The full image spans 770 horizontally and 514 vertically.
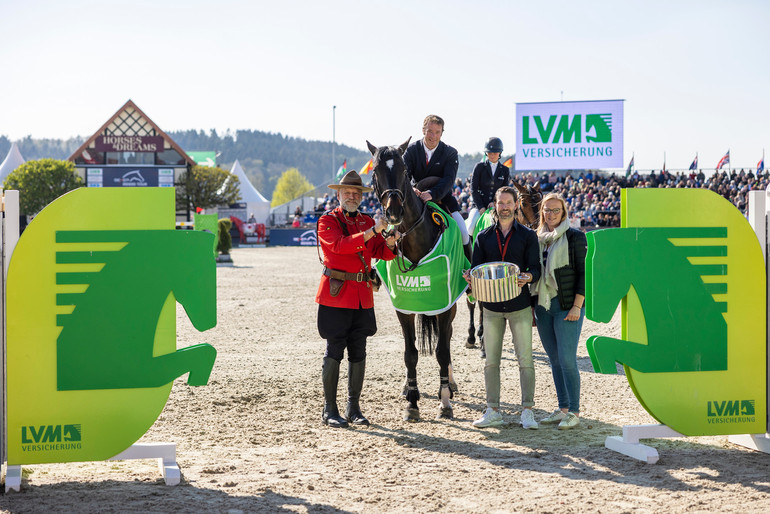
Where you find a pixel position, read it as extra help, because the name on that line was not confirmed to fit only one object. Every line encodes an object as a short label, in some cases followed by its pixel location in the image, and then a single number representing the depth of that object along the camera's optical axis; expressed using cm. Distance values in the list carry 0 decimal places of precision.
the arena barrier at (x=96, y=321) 454
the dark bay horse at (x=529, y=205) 883
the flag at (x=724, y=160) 4034
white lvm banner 3653
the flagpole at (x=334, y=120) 6856
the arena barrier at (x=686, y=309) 511
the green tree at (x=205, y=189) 5516
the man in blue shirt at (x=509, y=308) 585
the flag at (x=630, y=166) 4189
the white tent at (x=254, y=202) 6650
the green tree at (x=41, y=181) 4712
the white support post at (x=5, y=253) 452
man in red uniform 597
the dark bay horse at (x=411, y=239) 596
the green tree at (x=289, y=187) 11638
